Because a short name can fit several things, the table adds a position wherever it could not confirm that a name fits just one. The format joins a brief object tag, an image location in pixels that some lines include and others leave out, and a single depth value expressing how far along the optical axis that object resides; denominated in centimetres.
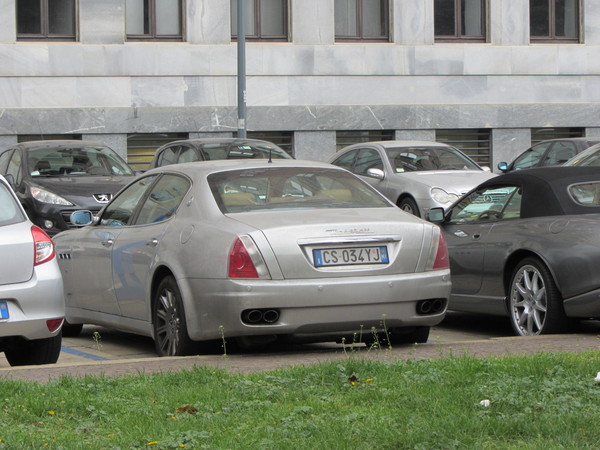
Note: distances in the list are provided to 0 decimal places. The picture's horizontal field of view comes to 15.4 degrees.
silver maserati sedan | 1401
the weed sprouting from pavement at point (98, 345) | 1766
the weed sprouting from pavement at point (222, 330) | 1387
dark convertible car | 1622
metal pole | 4307
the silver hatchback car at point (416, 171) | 3198
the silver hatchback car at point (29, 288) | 1427
